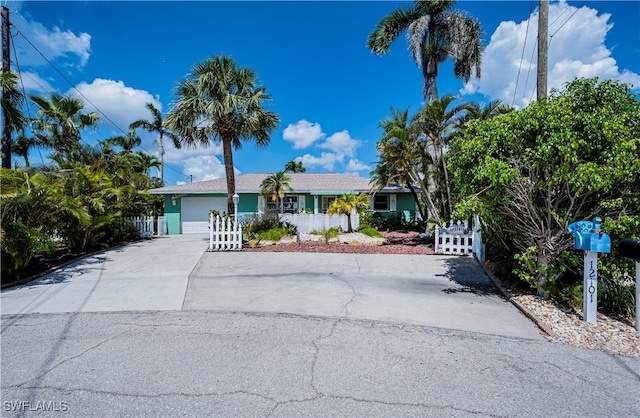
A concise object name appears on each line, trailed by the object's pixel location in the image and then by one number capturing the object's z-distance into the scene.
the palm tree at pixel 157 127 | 27.55
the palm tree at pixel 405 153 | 11.95
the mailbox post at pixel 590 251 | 4.18
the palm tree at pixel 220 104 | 11.77
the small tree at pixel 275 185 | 15.15
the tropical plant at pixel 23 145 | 23.62
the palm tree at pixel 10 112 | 8.40
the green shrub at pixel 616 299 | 4.60
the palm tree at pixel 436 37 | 15.04
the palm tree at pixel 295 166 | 39.51
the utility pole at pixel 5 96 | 8.96
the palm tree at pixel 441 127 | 11.05
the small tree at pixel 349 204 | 14.41
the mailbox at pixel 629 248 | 3.95
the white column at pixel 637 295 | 4.05
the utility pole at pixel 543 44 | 7.79
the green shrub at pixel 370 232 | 14.05
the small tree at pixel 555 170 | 4.49
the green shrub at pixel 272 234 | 12.63
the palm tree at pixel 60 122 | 14.97
